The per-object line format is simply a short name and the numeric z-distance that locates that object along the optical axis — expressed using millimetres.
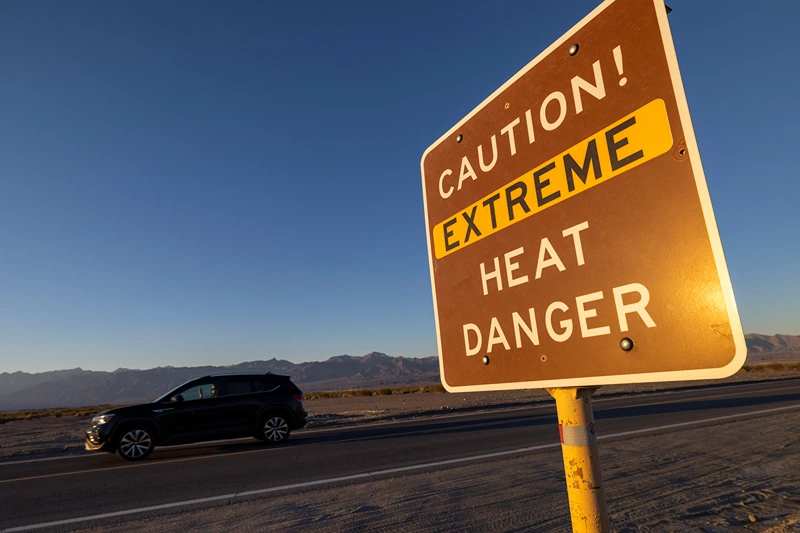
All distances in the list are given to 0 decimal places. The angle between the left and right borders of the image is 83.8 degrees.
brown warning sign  973
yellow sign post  1201
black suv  10195
